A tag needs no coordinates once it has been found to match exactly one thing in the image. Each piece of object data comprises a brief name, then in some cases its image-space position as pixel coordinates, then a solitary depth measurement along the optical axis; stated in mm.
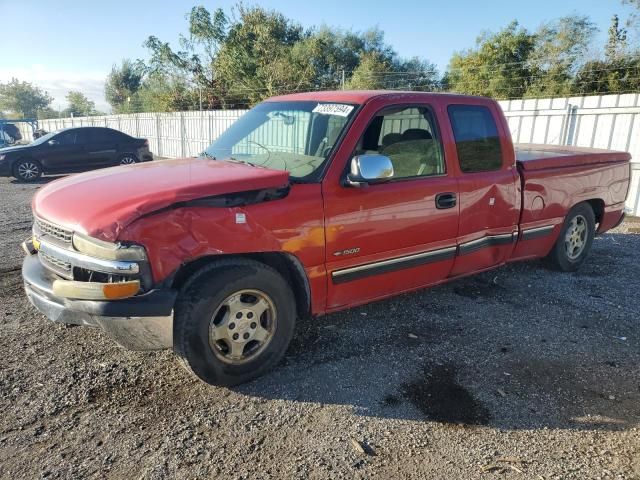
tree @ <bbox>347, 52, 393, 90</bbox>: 21281
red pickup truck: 2740
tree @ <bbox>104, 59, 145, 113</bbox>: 46719
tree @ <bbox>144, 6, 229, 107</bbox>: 27797
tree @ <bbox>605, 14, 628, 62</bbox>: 19172
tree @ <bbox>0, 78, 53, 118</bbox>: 76938
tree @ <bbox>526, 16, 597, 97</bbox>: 19844
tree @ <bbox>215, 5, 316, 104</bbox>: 23531
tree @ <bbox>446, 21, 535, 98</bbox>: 21291
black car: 13547
